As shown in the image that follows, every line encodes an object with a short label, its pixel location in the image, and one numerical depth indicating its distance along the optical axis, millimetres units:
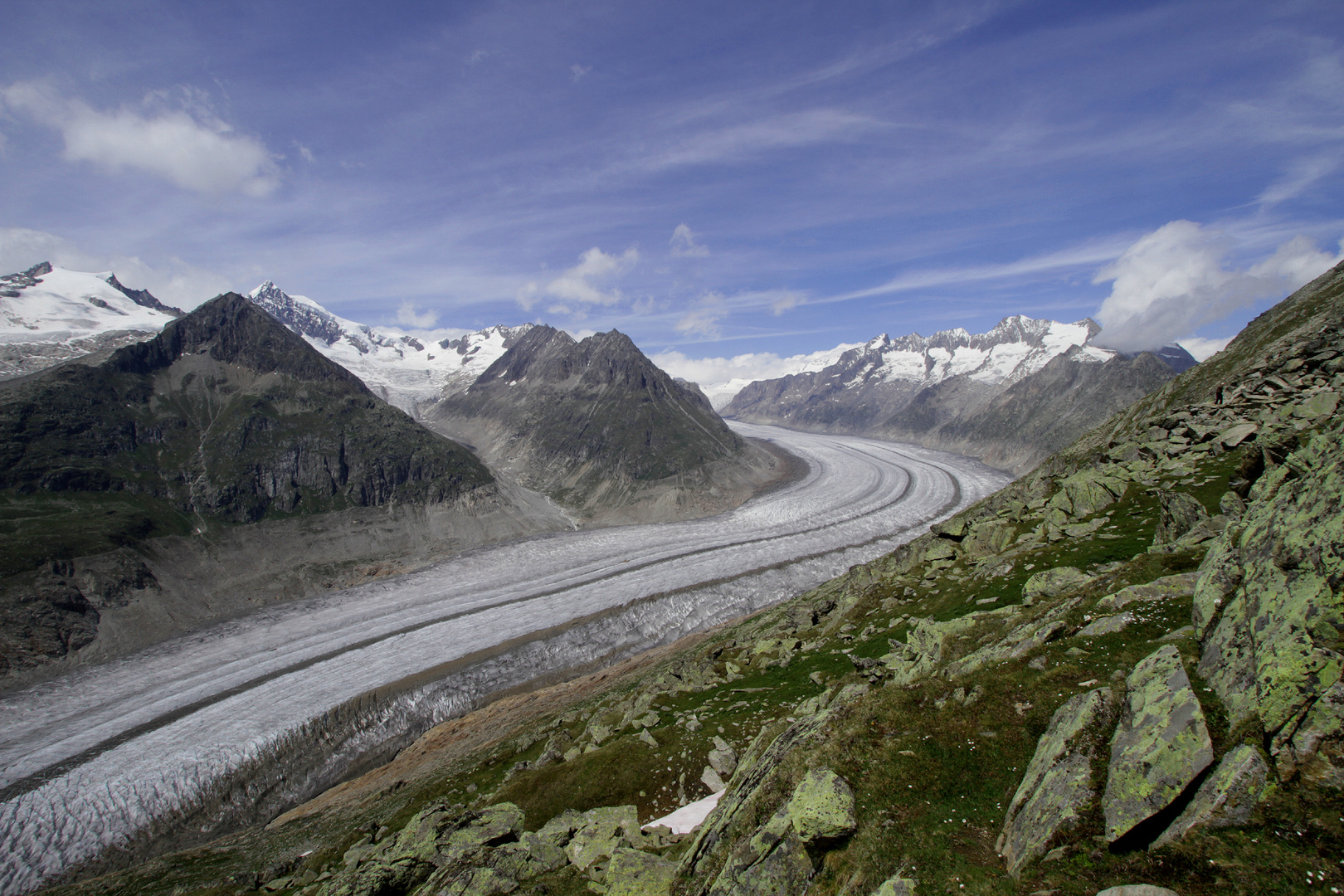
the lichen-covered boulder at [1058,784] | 11156
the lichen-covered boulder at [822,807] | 14086
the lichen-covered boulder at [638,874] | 17312
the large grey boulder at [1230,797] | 9320
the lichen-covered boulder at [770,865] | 13797
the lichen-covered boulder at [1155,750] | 10172
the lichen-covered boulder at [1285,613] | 10414
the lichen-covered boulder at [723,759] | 28125
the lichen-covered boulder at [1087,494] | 40125
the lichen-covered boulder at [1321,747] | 9039
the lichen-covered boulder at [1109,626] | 17578
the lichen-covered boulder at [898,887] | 11578
